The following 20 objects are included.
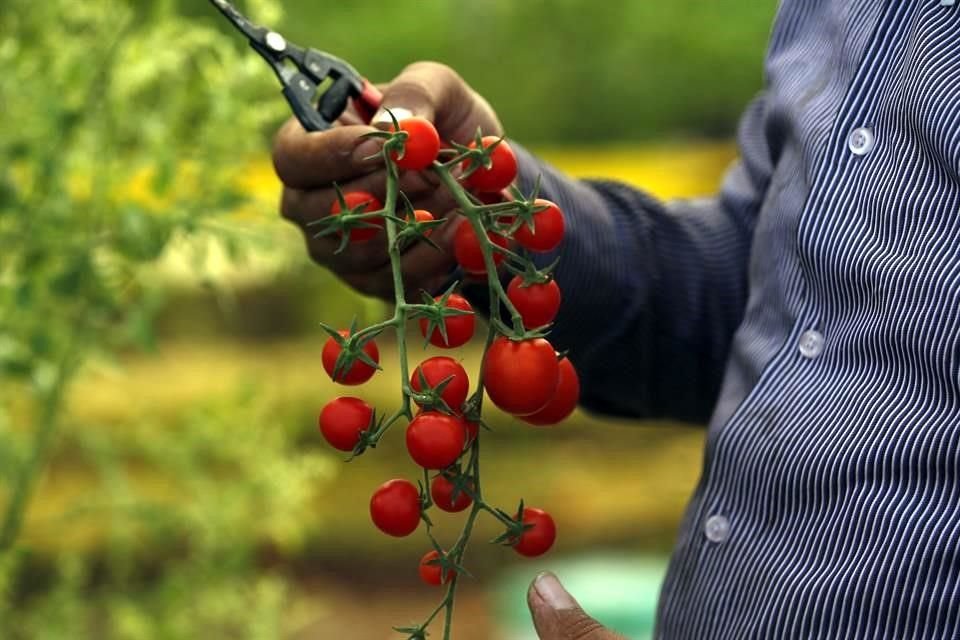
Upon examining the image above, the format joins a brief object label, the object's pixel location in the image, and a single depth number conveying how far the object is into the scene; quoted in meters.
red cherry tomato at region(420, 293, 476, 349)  1.07
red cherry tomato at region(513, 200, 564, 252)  1.08
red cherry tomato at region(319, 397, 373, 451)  1.07
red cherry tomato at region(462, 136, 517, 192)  1.09
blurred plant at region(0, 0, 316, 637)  1.39
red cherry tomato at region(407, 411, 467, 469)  1.04
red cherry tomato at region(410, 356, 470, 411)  1.06
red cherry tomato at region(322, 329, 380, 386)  1.06
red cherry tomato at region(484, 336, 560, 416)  1.05
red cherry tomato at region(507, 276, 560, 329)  1.07
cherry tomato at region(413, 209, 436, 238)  1.07
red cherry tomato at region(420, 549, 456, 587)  1.07
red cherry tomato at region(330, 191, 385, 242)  1.10
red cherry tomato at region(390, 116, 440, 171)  1.08
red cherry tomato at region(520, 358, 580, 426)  1.09
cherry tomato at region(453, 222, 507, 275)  1.09
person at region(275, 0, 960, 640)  1.14
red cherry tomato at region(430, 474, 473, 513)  1.07
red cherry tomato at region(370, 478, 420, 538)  1.07
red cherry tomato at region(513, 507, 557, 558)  1.09
